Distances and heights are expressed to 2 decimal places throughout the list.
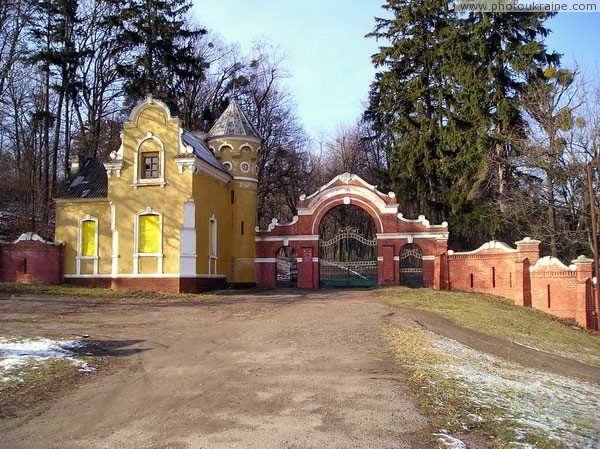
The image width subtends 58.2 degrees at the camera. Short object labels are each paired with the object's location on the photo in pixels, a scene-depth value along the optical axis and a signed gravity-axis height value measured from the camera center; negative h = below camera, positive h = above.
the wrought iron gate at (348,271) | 29.48 -0.75
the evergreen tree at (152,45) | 34.69 +13.97
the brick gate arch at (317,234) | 28.80 +1.29
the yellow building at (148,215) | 24.08 +1.98
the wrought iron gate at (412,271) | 29.16 -0.75
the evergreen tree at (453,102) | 29.45 +9.35
